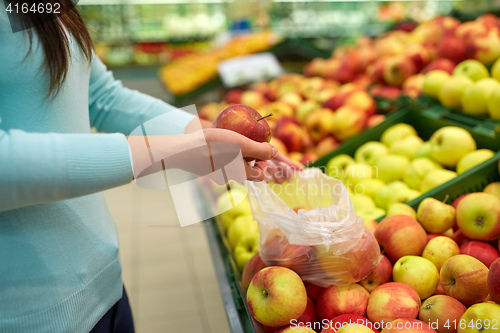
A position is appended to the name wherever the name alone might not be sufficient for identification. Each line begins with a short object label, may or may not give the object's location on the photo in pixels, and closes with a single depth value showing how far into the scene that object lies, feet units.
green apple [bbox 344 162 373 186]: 5.09
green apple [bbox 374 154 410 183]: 4.96
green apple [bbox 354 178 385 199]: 4.88
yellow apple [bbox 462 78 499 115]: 5.14
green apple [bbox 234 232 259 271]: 4.09
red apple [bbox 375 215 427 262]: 3.40
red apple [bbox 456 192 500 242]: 3.26
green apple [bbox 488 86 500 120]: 4.85
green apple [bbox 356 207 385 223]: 4.10
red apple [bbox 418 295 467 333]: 2.70
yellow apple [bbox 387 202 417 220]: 3.80
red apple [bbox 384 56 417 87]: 7.27
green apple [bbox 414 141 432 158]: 4.95
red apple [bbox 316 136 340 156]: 6.39
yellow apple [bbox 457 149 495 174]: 4.31
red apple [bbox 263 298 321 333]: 3.00
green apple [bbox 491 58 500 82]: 5.49
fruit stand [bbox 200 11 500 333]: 2.97
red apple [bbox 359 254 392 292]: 3.28
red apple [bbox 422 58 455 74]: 6.50
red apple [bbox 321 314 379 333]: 2.85
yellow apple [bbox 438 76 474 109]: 5.61
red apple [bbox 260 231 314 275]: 3.15
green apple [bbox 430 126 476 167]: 4.59
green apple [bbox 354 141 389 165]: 5.41
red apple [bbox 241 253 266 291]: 3.50
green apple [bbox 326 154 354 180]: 5.25
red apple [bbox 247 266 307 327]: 2.90
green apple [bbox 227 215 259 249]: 4.55
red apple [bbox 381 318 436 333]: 2.59
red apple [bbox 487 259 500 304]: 2.48
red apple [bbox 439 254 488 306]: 2.80
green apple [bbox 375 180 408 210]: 4.56
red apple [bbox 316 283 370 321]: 3.02
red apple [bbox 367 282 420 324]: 2.86
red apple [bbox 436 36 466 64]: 6.70
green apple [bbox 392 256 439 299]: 3.09
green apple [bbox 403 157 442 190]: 4.69
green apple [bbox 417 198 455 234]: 3.57
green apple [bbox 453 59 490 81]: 5.81
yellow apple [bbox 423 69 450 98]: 6.10
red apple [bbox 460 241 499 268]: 3.15
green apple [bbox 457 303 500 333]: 2.35
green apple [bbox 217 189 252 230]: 5.03
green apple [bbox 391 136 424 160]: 5.22
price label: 10.74
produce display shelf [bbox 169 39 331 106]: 11.02
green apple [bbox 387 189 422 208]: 4.34
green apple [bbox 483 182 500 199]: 3.77
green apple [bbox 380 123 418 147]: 5.64
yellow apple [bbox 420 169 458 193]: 4.32
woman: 1.84
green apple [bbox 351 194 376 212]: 4.55
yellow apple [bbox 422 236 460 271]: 3.29
